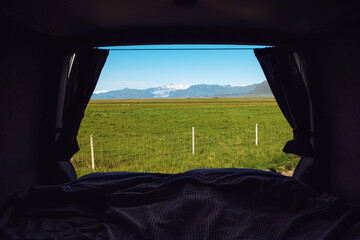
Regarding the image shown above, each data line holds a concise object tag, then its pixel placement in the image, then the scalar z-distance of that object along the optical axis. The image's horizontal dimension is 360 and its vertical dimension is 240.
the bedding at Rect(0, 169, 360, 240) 1.23
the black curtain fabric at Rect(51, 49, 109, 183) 2.46
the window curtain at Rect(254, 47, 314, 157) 2.41
